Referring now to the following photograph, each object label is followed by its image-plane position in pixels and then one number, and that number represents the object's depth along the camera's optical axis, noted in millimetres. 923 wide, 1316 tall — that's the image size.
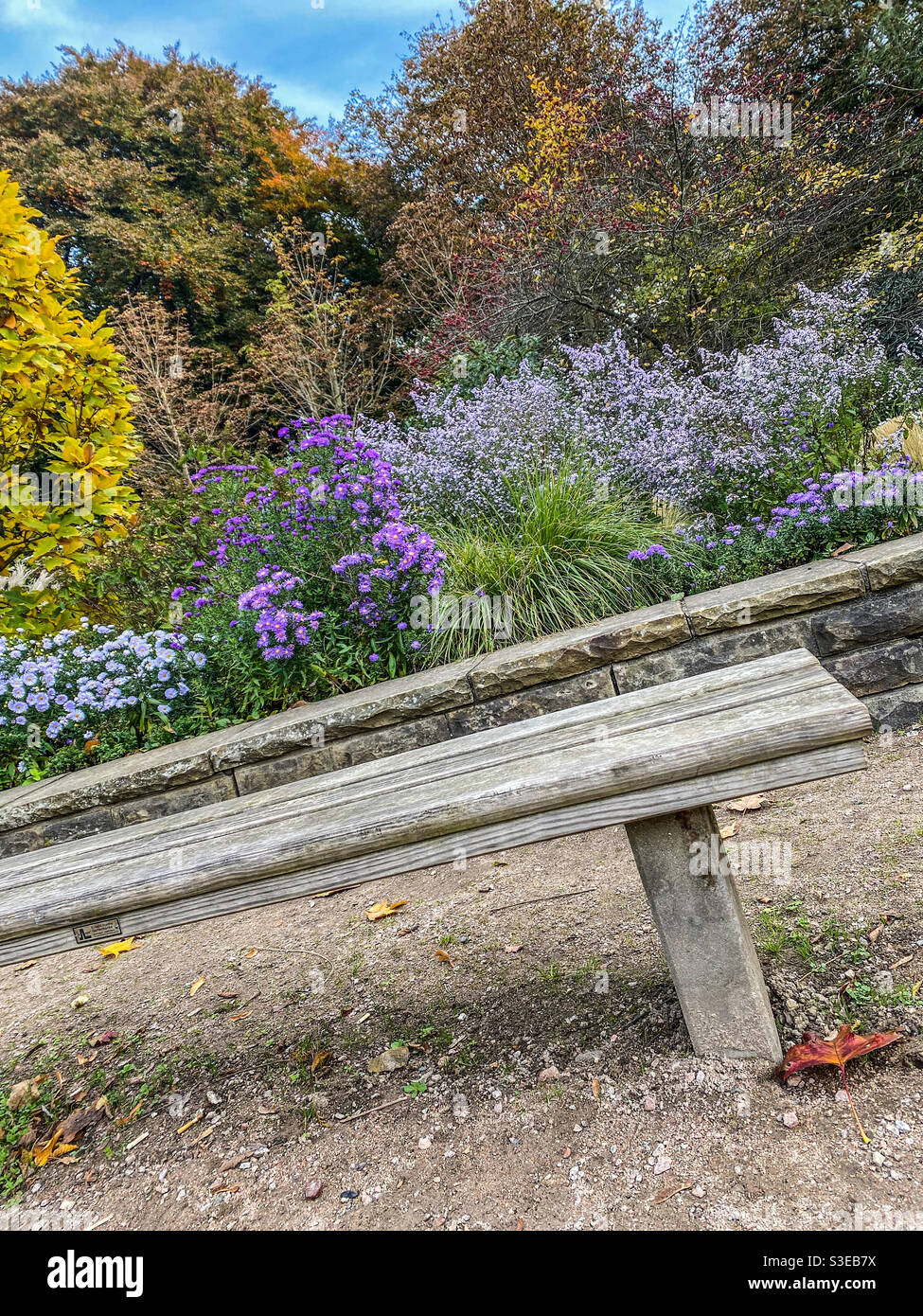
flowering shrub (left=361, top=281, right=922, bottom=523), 3695
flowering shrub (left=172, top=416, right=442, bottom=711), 3430
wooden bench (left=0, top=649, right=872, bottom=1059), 1266
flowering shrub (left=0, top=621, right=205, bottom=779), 3539
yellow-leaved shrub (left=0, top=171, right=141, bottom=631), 2896
